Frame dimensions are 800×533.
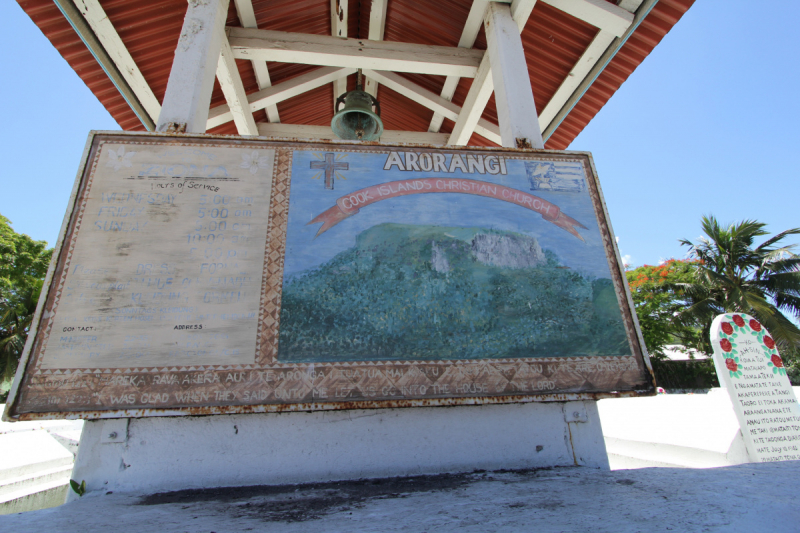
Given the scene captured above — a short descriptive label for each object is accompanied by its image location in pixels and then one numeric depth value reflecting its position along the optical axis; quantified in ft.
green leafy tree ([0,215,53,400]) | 47.11
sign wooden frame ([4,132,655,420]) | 6.63
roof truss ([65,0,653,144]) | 11.56
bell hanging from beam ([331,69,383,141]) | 12.98
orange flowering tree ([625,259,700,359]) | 56.54
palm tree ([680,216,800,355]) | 46.85
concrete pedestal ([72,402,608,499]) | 6.79
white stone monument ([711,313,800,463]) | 13.41
